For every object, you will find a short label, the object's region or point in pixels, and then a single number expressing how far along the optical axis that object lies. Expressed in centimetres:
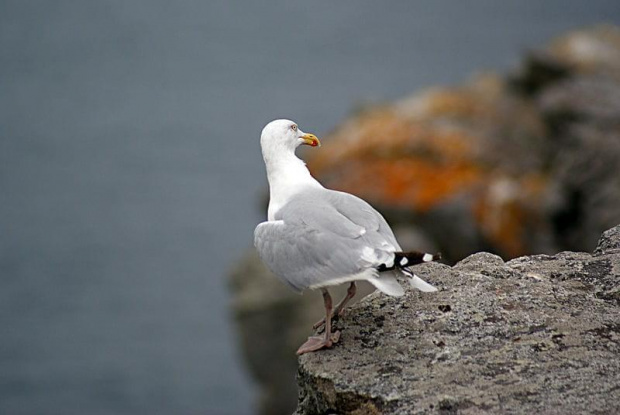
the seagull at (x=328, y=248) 957
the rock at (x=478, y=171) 2045
